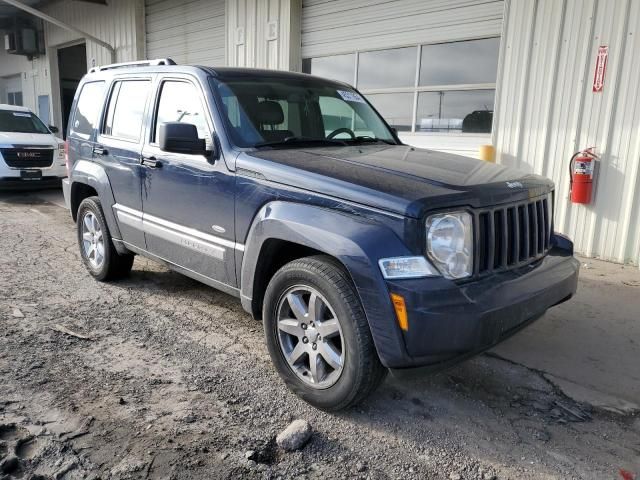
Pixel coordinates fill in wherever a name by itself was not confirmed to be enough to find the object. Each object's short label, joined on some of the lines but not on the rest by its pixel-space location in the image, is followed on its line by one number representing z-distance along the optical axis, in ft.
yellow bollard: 22.95
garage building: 19.56
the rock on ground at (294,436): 8.59
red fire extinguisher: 19.94
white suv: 33.55
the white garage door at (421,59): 24.22
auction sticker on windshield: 14.84
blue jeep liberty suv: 8.29
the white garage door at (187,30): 38.81
